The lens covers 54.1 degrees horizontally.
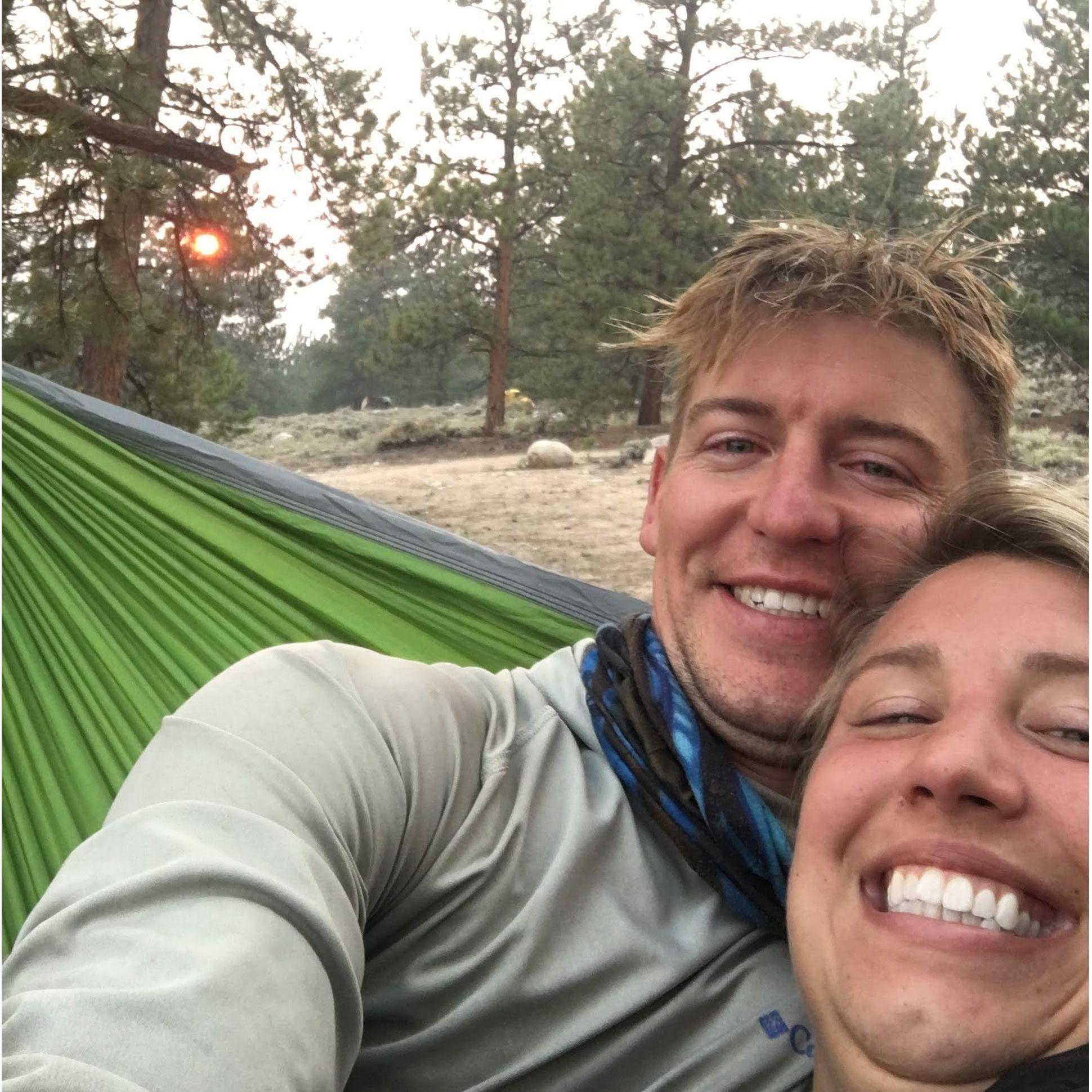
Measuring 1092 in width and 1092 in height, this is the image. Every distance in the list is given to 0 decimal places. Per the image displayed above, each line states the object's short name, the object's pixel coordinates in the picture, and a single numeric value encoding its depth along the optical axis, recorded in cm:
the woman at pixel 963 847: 55
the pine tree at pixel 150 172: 287
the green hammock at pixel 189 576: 140
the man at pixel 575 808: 48
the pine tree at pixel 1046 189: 325
